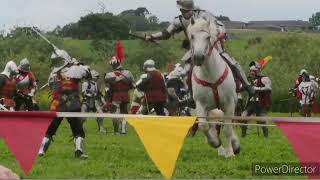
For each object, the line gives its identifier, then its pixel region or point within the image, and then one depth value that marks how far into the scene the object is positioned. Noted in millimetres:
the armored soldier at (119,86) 20234
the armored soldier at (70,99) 13445
